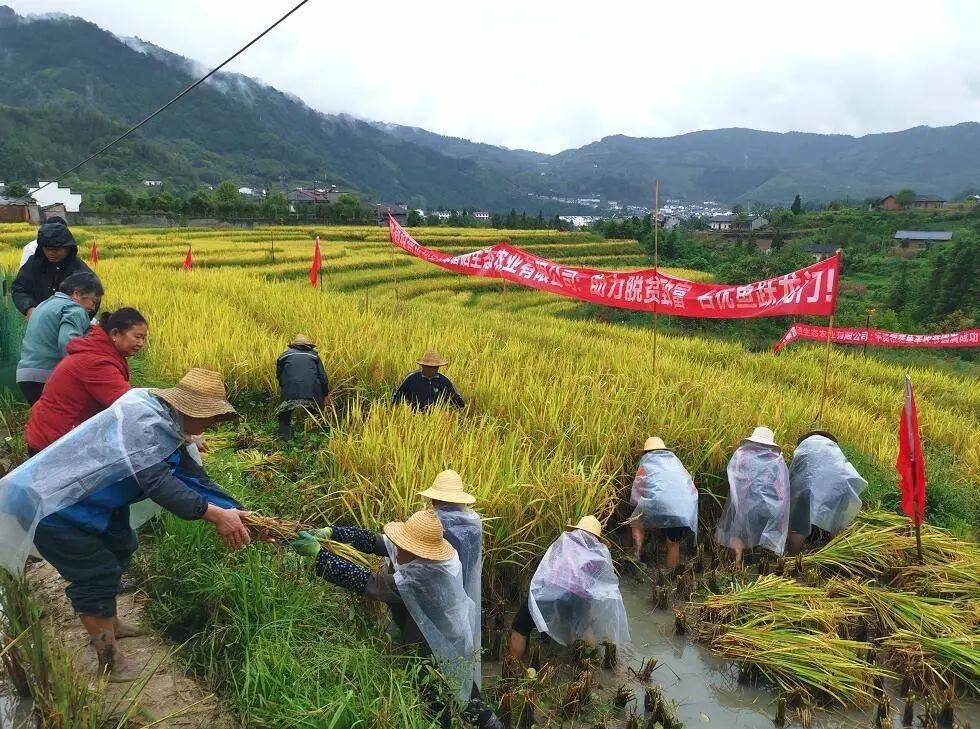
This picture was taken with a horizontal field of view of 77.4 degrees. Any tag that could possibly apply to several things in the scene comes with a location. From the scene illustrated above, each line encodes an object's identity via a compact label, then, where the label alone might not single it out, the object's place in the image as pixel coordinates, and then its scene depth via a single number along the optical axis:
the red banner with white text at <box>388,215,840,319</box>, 6.08
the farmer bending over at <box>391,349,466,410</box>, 4.54
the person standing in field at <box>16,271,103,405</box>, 3.32
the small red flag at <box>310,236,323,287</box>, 11.38
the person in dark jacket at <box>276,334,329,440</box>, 4.59
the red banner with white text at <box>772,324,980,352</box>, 10.97
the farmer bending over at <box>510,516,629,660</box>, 2.82
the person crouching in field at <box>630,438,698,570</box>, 3.68
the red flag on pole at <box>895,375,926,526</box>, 3.74
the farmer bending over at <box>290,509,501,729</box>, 2.27
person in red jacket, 2.66
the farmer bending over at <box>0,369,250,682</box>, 2.04
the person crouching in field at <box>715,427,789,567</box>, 3.87
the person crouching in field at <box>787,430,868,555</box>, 4.01
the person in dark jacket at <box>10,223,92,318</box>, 4.07
